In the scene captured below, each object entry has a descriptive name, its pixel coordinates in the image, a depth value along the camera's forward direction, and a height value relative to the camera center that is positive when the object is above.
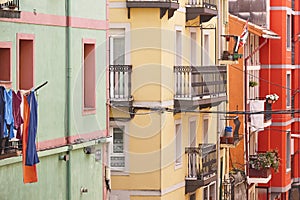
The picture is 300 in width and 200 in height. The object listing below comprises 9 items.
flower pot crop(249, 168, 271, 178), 51.31 -3.97
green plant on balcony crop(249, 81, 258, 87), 50.81 -0.32
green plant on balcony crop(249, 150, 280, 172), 50.88 -3.47
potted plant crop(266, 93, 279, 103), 51.77 -0.93
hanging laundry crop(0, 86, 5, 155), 22.94 -0.61
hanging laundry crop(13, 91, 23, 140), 23.50 -0.64
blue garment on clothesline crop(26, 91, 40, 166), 22.95 -1.05
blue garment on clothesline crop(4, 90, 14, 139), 23.09 -0.72
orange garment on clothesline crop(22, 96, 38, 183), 22.88 -1.40
